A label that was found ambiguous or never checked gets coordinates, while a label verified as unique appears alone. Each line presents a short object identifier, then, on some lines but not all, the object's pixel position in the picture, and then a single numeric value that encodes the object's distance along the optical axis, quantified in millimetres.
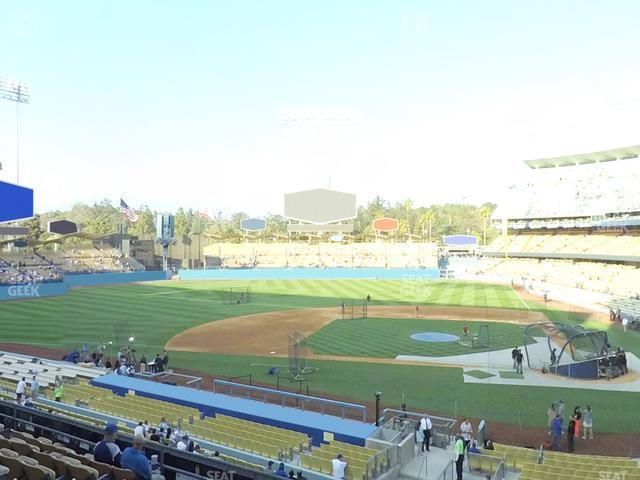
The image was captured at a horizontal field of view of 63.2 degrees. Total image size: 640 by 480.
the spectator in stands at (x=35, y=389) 16212
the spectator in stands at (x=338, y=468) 10453
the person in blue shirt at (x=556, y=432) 15227
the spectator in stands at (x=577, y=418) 16172
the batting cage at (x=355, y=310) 40603
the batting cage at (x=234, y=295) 49719
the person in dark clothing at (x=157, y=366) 22484
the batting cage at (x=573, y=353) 23156
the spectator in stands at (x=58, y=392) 15867
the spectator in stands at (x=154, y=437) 10703
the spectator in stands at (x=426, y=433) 13664
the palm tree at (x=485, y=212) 116162
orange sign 93788
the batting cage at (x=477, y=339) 29781
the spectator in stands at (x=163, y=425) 12234
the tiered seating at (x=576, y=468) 10789
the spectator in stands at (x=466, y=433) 13237
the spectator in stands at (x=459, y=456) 11828
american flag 66875
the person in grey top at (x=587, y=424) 16203
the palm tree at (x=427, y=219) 139862
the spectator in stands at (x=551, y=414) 15978
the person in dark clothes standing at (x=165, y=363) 23125
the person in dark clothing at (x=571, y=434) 15258
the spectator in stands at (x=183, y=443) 10641
